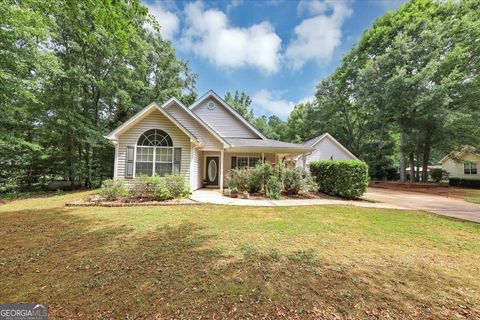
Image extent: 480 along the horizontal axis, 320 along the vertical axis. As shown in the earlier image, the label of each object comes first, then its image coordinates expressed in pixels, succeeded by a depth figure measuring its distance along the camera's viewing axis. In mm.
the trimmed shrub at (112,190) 8617
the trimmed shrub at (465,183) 19711
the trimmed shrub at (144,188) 8978
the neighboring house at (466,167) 23253
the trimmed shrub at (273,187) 10070
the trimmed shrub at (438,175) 28000
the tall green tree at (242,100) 46553
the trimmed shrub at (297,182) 10852
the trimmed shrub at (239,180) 10766
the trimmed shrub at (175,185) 9094
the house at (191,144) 10539
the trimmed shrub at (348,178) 10305
